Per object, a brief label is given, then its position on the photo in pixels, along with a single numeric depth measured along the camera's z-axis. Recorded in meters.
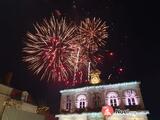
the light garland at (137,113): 15.08
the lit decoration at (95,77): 18.59
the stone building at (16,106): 13.81
